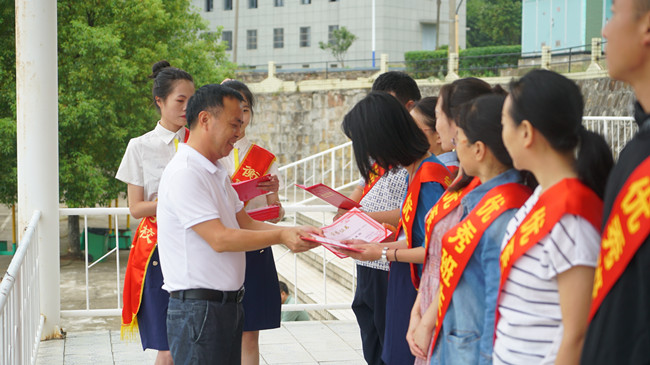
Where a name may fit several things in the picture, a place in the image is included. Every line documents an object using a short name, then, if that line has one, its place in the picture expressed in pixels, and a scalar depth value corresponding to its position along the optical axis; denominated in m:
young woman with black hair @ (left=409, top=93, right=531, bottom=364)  1.93
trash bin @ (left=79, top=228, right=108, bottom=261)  12.93
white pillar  4.54
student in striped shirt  1.61
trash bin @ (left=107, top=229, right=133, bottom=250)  13.04
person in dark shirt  1.38
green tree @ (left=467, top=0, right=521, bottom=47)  39.25
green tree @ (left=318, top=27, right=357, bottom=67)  30.09
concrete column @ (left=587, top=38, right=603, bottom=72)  15.37
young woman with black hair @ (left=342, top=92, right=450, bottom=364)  2.60
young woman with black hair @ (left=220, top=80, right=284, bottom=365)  3.37
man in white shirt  2.40
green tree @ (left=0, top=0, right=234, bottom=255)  12.35
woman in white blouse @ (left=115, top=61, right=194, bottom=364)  3.28
